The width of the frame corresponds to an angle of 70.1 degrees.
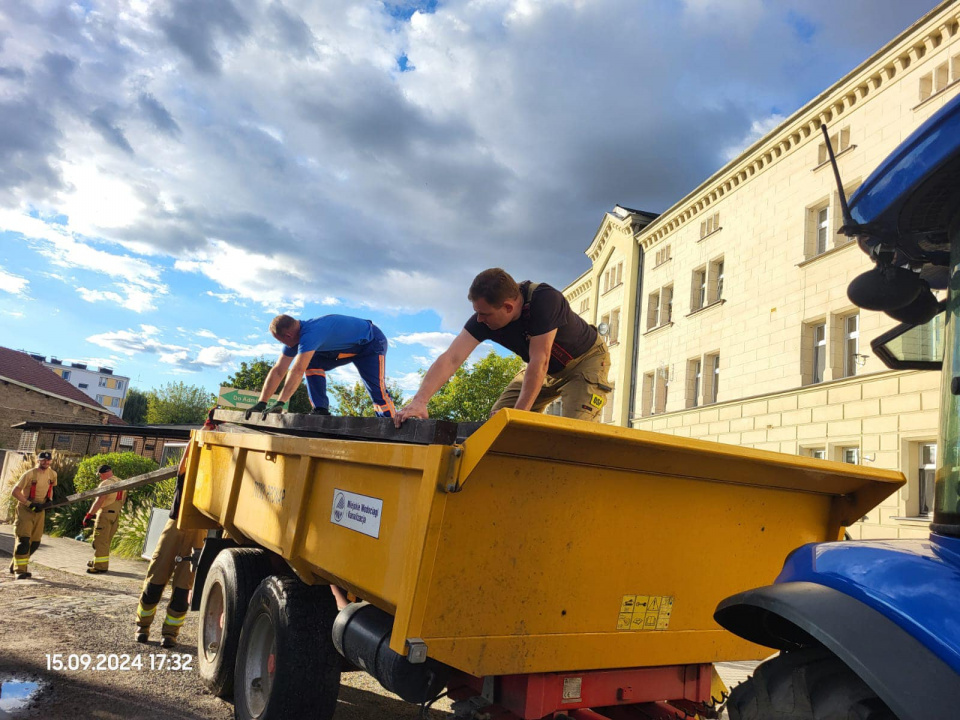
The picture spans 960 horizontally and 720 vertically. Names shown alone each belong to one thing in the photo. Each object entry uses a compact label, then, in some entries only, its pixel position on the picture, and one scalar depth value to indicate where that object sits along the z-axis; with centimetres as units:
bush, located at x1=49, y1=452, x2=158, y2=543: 1522
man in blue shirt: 661
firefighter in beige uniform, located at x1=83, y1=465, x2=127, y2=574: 1054
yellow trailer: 234
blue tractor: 140
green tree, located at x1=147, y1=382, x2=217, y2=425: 7812
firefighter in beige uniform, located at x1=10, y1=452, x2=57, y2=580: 970
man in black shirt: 382
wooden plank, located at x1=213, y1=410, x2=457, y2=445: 244
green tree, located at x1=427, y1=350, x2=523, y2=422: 3084
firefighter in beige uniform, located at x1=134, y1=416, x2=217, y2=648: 573
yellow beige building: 1311
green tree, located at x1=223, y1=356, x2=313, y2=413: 3962
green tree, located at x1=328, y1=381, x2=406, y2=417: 3447
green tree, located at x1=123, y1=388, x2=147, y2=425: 9138
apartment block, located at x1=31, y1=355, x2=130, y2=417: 10512
